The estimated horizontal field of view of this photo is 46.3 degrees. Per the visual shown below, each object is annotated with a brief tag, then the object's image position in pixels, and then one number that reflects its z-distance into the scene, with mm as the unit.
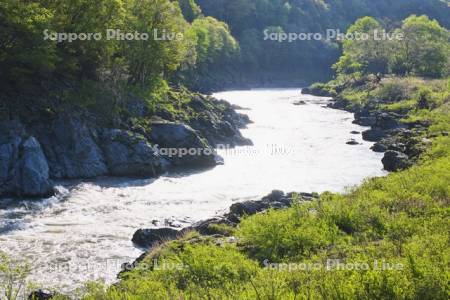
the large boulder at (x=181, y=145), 48875
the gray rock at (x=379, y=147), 56394
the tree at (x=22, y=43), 40281
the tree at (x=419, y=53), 105688
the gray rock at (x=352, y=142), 60481
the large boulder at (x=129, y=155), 44094
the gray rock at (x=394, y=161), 45031
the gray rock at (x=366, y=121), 75750
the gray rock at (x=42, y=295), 19781
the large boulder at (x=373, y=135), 63000
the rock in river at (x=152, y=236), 28484
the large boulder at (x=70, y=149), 41438
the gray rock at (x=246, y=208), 31422
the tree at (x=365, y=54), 115875
